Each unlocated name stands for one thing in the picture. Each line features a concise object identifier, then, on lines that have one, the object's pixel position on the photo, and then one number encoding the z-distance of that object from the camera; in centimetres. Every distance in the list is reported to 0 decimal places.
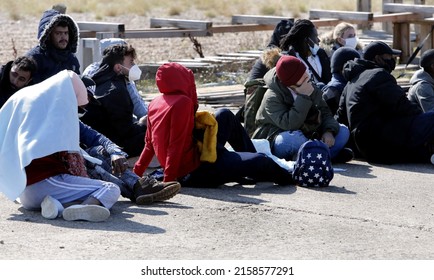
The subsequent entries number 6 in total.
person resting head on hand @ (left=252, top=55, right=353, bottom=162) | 1958
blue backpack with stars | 1812
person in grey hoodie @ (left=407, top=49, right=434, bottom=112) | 2166
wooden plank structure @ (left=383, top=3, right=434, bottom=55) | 4034
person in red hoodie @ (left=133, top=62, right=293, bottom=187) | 1750
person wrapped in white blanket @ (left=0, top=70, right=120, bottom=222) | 1531
